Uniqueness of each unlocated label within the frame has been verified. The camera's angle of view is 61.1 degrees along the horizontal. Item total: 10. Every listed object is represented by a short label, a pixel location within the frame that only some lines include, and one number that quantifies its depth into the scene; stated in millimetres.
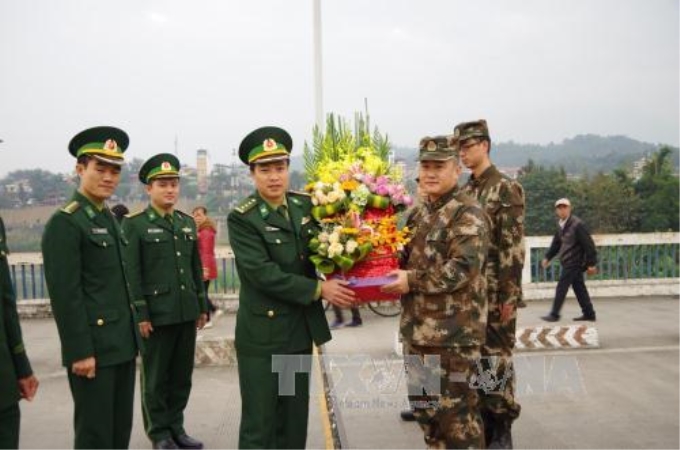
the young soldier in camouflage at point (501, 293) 3910
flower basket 3115
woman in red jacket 9273
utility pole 8195
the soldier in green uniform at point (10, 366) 2731
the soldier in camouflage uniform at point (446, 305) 3287
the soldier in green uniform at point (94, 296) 3059
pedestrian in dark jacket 8430
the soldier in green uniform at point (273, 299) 3209
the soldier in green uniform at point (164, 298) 4238
